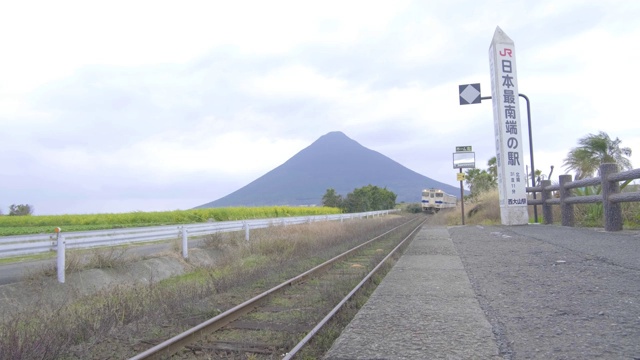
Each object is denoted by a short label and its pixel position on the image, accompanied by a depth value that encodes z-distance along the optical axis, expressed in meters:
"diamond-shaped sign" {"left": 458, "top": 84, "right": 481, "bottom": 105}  18.23
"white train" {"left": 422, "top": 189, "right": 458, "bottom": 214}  55.75
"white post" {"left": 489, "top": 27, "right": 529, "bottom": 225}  16.47
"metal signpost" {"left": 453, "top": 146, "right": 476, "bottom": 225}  25.47
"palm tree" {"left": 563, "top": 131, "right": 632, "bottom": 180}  15.98
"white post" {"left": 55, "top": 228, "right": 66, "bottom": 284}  7.43
